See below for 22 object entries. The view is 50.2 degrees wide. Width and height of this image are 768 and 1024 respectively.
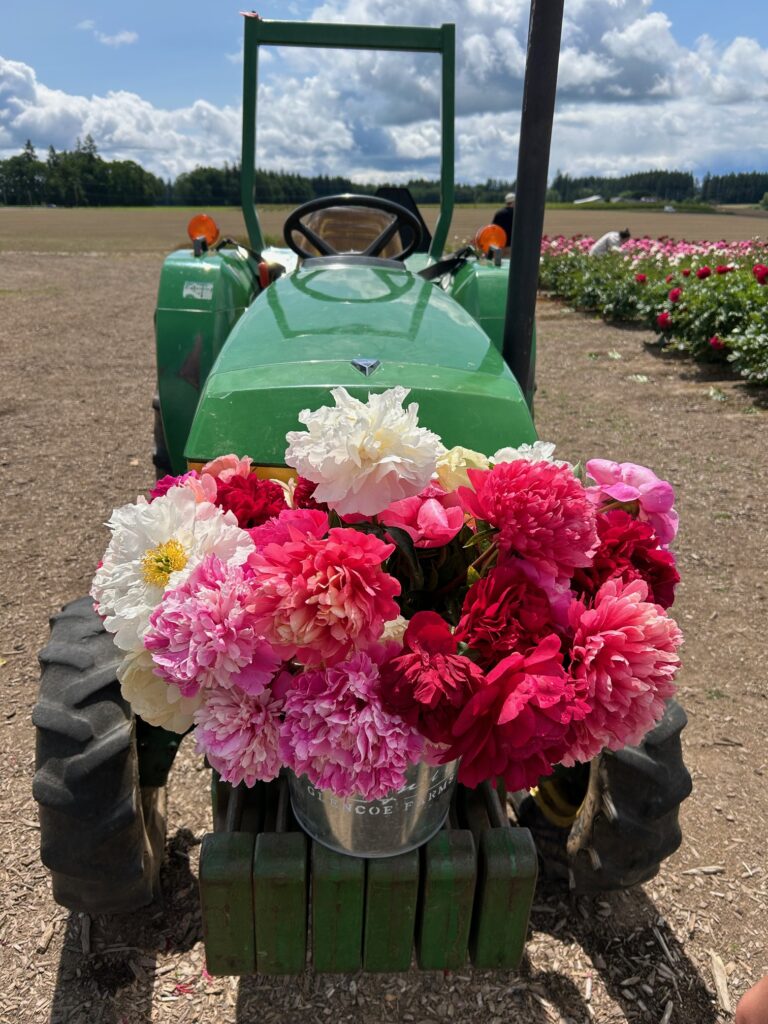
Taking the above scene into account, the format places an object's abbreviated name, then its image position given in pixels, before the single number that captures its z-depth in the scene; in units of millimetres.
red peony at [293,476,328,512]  1479
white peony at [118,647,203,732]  1285
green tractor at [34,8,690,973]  1420
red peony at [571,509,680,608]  1338
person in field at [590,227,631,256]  14664
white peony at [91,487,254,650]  1251
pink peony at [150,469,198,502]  1455
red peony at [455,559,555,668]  1200
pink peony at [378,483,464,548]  1299
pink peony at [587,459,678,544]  1418
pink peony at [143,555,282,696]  1160
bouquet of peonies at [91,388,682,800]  1144
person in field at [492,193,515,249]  10031
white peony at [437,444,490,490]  1422
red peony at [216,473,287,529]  1432
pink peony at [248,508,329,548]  1253
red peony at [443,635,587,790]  1120
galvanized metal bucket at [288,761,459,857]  1391
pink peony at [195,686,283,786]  1231
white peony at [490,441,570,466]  1391
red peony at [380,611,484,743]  1144
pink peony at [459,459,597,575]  1214
